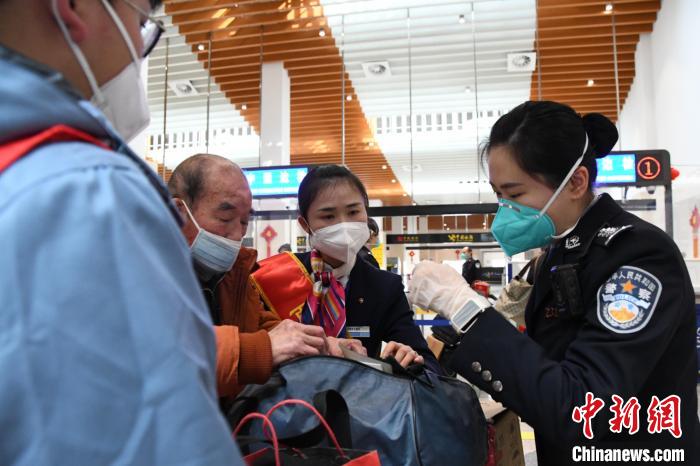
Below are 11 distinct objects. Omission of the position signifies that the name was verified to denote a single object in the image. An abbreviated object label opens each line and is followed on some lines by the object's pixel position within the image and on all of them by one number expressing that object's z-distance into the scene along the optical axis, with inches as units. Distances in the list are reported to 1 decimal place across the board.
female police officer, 42.8
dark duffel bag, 36.3
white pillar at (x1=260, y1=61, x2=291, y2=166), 340.2
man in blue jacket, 13.9
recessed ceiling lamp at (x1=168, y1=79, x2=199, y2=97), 374.0
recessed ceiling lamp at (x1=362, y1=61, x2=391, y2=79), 343.3
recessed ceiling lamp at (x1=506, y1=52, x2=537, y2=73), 323.9
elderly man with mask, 59.3
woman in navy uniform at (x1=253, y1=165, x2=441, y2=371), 68.1
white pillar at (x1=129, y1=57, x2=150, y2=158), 183.7
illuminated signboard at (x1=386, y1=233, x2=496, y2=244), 413.4
